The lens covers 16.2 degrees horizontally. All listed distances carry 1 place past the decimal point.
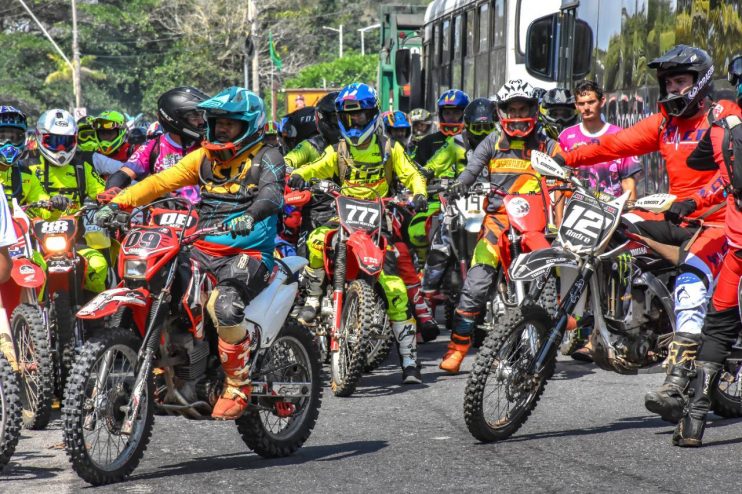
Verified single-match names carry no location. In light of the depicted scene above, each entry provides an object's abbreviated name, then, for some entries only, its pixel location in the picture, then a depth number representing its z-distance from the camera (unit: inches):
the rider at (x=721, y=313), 500.1
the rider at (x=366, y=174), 709.5
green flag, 3742.1
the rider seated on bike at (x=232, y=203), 482.1
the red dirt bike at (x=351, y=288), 665.1
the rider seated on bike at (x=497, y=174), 706.7
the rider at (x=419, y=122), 1200.9
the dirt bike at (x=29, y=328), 567.8
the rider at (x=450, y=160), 869.7
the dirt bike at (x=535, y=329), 512.2
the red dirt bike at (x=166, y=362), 439.6
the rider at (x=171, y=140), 684.8
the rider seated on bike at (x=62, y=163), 723.0
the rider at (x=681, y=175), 514.1
